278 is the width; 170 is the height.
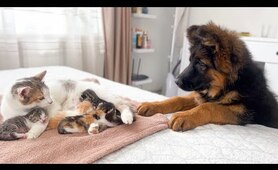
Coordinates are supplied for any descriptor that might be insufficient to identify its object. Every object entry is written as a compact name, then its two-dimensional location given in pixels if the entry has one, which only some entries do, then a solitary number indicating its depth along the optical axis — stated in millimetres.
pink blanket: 588
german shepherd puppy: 861
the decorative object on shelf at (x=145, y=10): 2678
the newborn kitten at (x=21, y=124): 675
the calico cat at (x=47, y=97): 734
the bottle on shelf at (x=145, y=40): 2748
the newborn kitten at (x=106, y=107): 770
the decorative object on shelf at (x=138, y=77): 2738
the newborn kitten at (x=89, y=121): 722
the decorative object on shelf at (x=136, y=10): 2519
